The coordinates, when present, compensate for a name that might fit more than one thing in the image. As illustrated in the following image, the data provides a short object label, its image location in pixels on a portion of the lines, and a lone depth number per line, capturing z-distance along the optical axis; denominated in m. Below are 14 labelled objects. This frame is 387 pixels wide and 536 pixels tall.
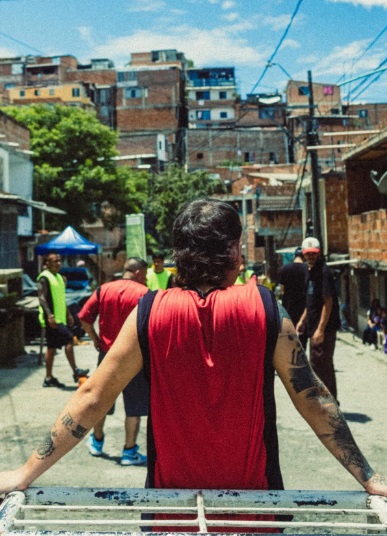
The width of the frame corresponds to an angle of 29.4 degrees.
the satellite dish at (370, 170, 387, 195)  13.62
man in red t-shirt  6.13
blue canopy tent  21.88
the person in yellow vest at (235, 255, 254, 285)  10.98
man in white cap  7.74
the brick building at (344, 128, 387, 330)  16.97
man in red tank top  2.17
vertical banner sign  19.90
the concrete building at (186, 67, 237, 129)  75.69
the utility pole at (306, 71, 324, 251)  20.44
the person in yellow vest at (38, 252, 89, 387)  10.04
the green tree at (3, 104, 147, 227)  39.69
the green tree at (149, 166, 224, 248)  50.44
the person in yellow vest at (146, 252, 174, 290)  11.27
